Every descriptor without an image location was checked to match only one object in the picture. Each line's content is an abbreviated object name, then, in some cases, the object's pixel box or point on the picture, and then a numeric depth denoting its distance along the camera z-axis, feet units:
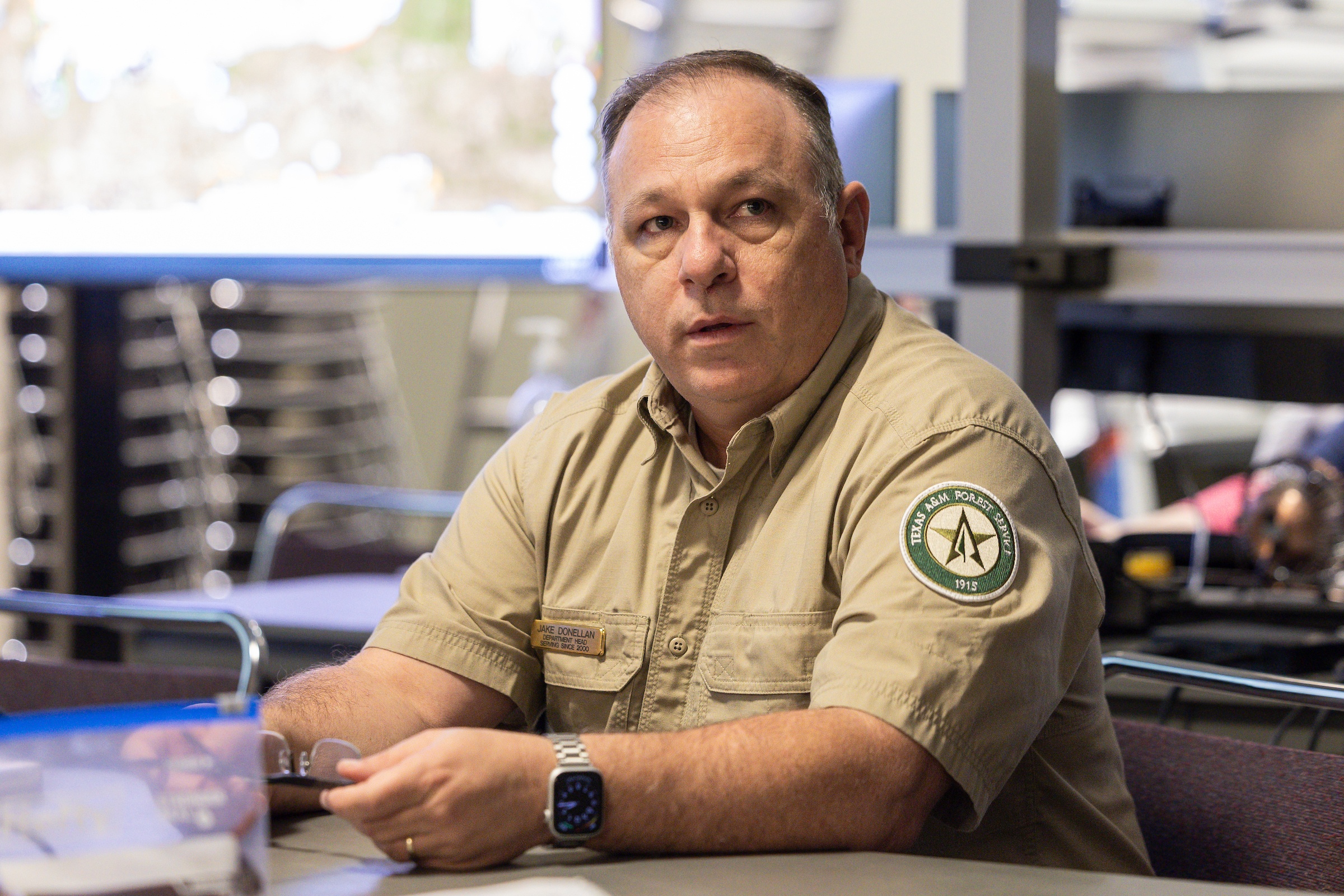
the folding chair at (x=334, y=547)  12.43
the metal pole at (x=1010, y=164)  10.35
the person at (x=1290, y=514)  10.43
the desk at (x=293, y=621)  9.78
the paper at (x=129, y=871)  5.65
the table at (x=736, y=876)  6.20
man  6.47
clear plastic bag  5.65
